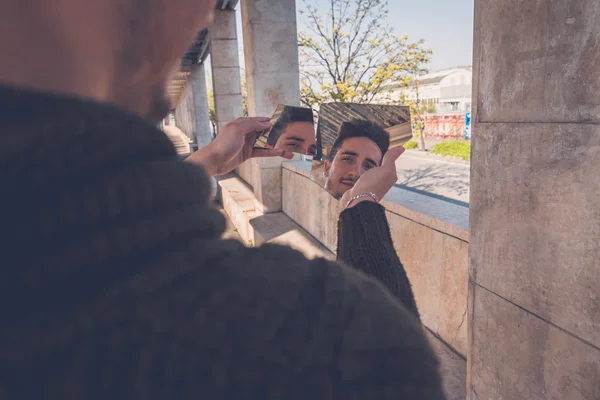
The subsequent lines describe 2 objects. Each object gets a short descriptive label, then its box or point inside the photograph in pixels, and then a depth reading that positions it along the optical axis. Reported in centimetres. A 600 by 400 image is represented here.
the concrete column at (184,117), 2873
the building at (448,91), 5041
